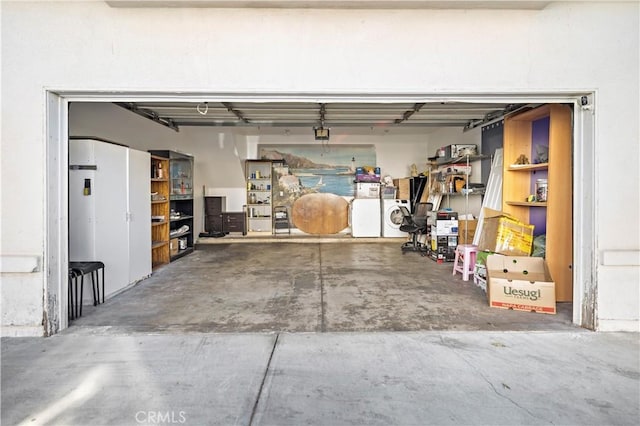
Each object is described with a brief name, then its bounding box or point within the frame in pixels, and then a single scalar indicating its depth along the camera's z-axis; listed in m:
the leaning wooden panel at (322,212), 9.32
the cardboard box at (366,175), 8.75
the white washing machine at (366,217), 8.57
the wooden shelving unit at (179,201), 5.96
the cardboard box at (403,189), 8.74
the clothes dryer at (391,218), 8.45
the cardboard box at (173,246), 6.10
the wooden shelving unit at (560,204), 3.77
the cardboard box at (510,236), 4.10
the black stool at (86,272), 3.27
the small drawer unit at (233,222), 8.80
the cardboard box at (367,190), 8.75
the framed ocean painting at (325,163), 9.37
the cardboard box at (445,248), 5.89
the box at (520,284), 3.38
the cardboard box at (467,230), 6.02
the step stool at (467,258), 4.72
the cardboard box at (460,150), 6.15
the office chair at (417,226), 6.78
